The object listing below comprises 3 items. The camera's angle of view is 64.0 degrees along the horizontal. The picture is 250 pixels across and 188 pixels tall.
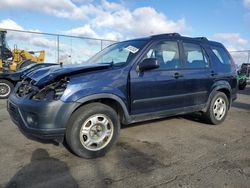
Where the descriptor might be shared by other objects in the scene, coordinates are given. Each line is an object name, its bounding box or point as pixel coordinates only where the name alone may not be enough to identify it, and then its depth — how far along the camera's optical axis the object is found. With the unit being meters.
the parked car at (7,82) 6.95
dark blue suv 2.74
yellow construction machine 10.72
